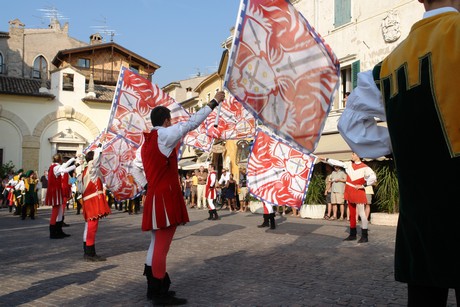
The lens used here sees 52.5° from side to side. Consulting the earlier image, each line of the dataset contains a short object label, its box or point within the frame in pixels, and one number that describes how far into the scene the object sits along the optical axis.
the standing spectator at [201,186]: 24.39
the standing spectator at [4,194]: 27.67
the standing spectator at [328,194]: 16.17
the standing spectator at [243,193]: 21.83
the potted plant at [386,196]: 14.11
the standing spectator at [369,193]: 14.45
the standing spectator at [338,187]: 15.67
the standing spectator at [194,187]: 25.15
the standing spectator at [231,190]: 22.05
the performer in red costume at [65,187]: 11.42
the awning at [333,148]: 18.83
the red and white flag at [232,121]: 12.43
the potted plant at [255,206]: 20.32
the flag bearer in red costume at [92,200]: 7.80
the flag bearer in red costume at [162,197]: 4.88
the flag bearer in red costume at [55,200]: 11.16
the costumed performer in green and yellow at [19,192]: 19.45
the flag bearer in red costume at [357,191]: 9.91
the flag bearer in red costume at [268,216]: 12.65
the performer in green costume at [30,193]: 17.84
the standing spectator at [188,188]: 27.58
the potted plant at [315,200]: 17.00
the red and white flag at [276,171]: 9.69
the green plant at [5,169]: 31.84
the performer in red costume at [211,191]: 16.72
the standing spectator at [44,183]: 25.77
